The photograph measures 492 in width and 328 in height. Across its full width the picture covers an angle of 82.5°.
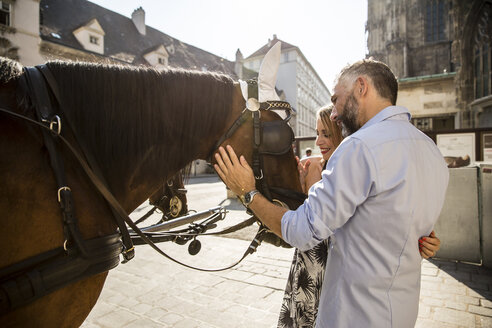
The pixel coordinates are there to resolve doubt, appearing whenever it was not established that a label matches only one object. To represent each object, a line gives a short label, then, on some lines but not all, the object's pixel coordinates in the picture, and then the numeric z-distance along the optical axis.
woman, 1.83
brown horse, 1.06
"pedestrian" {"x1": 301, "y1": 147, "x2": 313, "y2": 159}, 7.11
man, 1.03
